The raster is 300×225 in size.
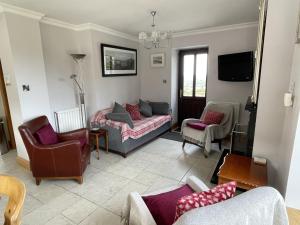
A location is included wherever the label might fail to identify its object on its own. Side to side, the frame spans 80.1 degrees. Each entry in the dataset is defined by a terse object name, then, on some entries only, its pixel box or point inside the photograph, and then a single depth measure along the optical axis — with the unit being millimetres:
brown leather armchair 2338
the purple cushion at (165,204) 1253
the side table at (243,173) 1685
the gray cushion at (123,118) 3345
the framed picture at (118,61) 3903
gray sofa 3293
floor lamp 3664
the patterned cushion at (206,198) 971
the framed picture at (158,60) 4664
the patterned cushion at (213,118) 3438
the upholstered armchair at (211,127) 3191
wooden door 4512
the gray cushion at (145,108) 4457
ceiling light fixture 2684
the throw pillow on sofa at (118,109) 3834
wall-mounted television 3527
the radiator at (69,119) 3465
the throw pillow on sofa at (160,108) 4543
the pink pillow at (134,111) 4148
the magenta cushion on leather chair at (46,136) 2490
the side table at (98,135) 3258
